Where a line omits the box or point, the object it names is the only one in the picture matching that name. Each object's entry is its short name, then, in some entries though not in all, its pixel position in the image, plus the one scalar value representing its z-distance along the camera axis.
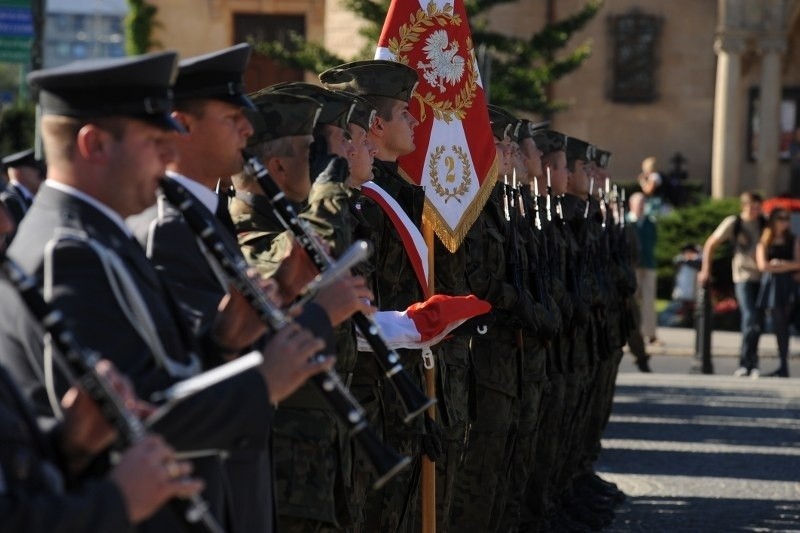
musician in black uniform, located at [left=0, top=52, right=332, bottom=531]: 5.44
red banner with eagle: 11.90
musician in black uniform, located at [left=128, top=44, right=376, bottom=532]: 6.57
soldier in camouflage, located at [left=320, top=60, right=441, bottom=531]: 10.29
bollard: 29.22
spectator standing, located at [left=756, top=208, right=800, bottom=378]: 28.48
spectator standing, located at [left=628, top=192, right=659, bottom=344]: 30.79
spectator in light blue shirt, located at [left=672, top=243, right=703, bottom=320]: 36.80
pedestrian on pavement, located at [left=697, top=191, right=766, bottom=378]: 28.74
